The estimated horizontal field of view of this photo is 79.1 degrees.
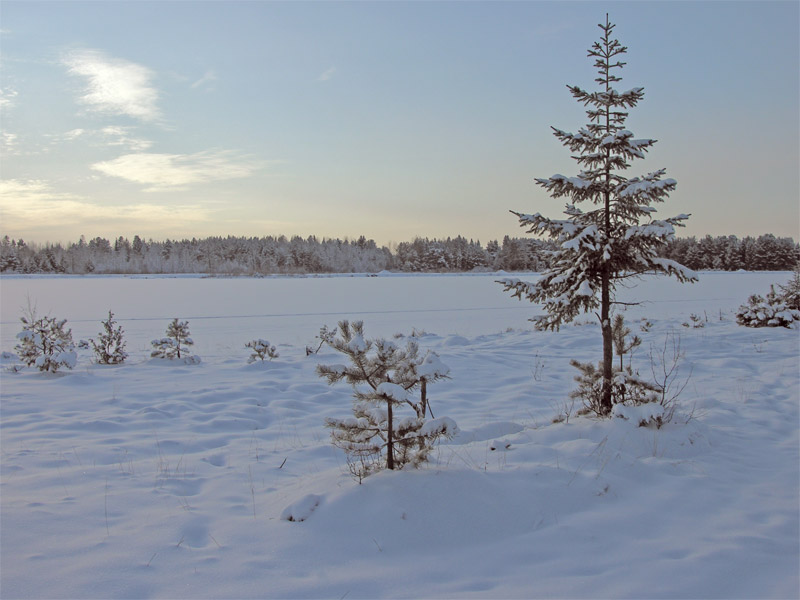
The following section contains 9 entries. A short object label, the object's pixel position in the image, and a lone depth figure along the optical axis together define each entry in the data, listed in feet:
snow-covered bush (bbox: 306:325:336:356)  37.24
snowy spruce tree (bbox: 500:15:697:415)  16.69
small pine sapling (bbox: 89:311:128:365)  34.14
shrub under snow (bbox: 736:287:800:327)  42.16
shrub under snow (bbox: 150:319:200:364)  33.63
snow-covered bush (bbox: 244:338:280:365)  33.12
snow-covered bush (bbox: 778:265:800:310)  47.51
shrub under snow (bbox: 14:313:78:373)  28.94
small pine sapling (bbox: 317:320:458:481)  11.86
